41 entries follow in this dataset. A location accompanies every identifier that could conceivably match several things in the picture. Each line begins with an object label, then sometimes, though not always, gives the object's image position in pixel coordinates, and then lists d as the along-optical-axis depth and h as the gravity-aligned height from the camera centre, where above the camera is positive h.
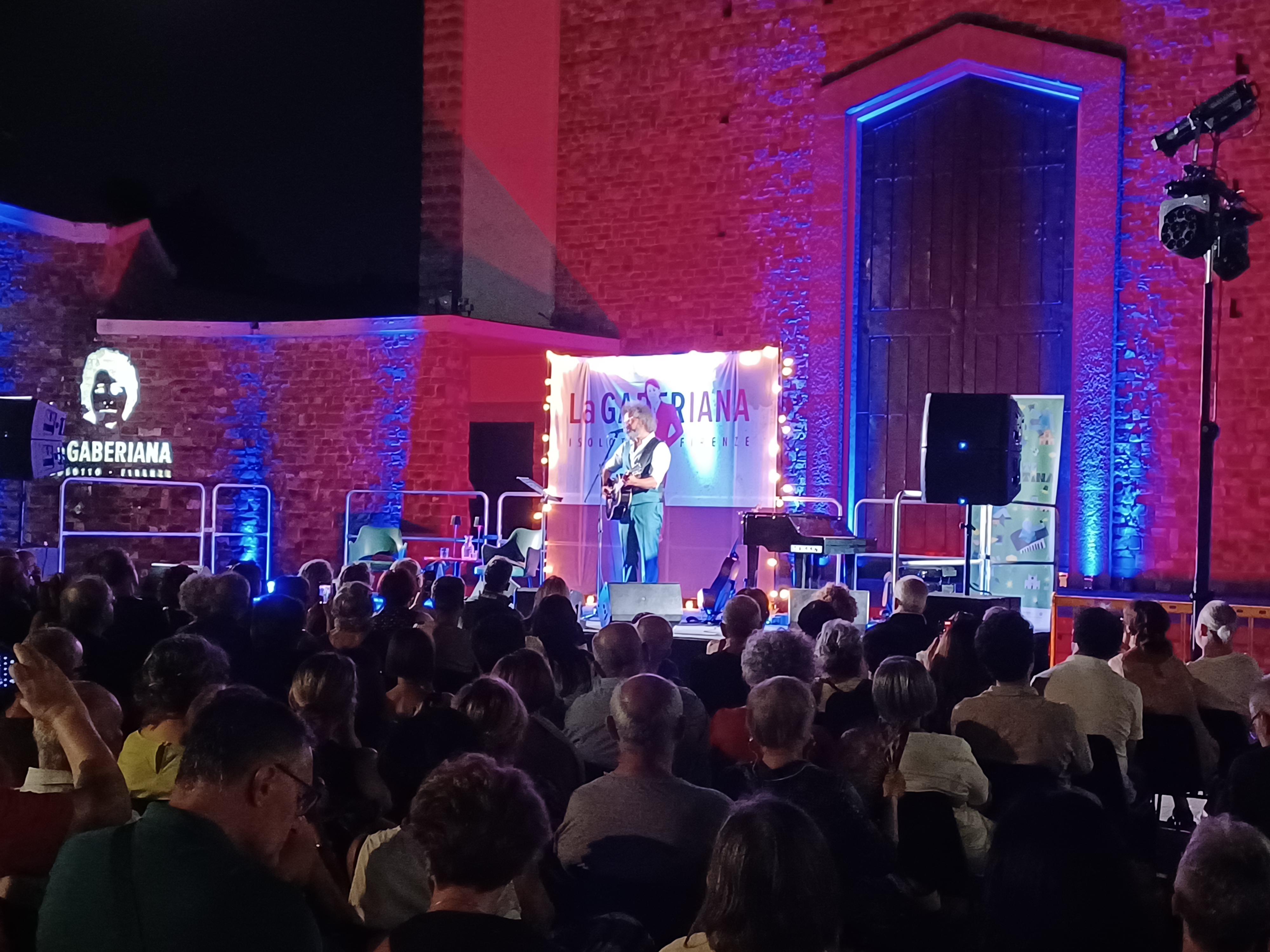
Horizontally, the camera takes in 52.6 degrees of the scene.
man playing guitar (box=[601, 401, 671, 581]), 10.63 -0.20
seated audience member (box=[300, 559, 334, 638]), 6.04 -0.75
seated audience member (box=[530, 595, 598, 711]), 5.42 -0.81
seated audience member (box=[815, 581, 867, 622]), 6.09 -0.65
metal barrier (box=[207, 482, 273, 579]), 12.28 -0.72
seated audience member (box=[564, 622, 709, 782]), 4.24 -0.87
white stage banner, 11.26 +0.37
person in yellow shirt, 3.41 -0.68
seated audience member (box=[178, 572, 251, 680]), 5.29 -0.70
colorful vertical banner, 10.20 -0.45
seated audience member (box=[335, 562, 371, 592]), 7.06 -0.66
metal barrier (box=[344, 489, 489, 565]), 11.42 -0.34
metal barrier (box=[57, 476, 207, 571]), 10.71 -0.57
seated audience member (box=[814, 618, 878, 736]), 4.56 -0.72
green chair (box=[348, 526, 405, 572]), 11.45 -0.78
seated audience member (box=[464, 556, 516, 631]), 6.30 -0.71
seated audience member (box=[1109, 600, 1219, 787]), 5.11 -0.82
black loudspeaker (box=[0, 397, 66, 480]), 10.45 +0.10
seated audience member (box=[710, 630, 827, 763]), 4.38 -0.70
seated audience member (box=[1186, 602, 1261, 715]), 5.33 -0.84
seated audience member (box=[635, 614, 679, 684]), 5.70 -0.79
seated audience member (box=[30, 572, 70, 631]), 5.76 -0.72
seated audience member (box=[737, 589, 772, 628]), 5.84 -0.68
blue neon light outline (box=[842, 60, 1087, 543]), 10.69 +3.15
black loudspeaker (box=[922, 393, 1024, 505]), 8.33 +0.11
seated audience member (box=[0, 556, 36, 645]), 5.90 -0.74
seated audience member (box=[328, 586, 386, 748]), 4.27 -0.76
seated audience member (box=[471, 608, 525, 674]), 5.16 -0.72
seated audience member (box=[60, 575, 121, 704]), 5.13 -0.71
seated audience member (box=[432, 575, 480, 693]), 5.59 -0.82
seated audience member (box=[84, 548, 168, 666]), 5.23 -0.73
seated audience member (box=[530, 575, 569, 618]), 6.46 -0.65
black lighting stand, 7.78 +0.03
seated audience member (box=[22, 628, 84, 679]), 3.88 -0.60
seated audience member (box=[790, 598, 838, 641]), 5.91 -0.70
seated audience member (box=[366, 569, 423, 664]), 5.34 -0.74
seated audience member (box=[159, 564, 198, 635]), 6.08 -0.75
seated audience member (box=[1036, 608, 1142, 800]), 4.65 -0.84
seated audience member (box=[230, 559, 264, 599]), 7.43 -0.69
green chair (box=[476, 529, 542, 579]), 11.23 -0.83
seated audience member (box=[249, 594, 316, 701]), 4.83 -0.71
